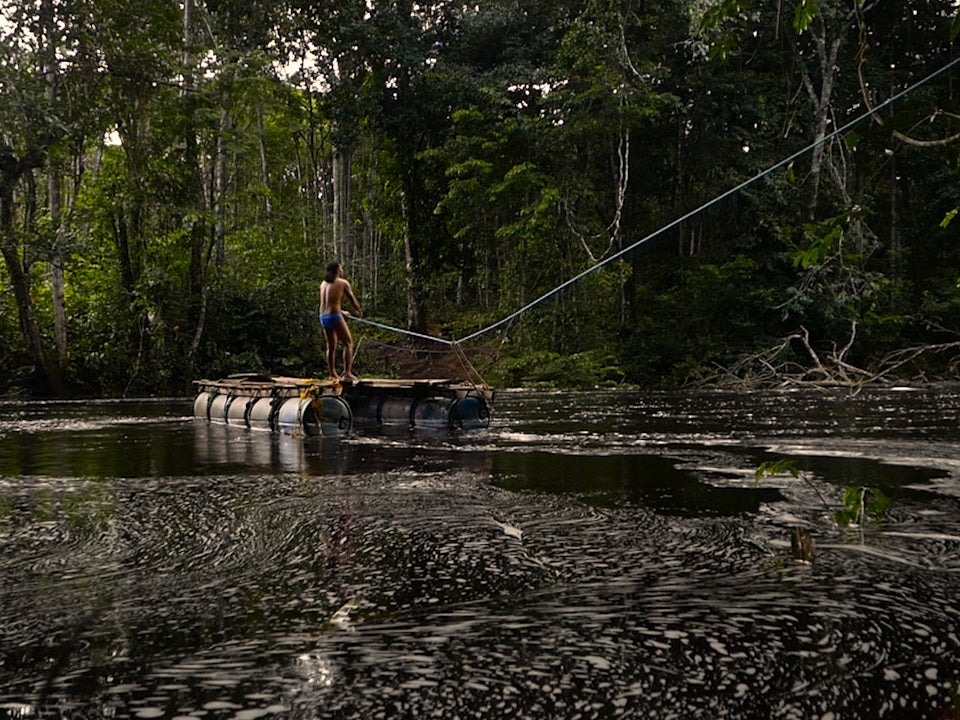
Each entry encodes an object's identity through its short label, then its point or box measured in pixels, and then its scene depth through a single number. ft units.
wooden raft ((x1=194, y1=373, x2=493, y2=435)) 46.62
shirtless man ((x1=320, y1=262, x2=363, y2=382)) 47.37
